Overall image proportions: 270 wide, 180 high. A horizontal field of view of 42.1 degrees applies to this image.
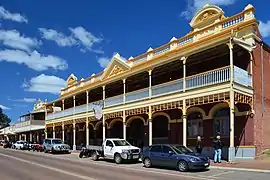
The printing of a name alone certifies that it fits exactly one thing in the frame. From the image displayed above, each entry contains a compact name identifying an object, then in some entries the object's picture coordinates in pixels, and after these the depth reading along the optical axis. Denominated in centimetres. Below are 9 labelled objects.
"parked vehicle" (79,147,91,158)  2957
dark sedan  1881
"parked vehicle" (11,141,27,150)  5419
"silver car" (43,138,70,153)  3897
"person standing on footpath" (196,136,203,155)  2374
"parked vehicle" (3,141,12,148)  6420
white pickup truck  2466
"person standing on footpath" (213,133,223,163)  2159
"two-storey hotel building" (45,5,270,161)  2314
